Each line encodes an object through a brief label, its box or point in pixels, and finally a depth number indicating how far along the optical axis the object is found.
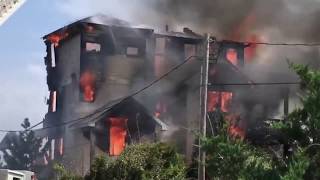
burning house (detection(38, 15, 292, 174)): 34.69
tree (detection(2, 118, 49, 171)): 43.19
